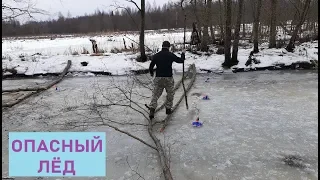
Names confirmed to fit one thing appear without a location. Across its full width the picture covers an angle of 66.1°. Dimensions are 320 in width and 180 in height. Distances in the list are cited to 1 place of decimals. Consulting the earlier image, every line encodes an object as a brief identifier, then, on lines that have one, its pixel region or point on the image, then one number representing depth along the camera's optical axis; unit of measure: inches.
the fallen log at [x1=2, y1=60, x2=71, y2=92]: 363.9
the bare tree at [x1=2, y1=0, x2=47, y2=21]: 359.3
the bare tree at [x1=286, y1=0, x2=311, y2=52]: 512.2
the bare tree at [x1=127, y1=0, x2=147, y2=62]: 521.6
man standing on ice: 247.0
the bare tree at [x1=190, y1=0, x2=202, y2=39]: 618.8
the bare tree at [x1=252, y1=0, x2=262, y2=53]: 539.1
